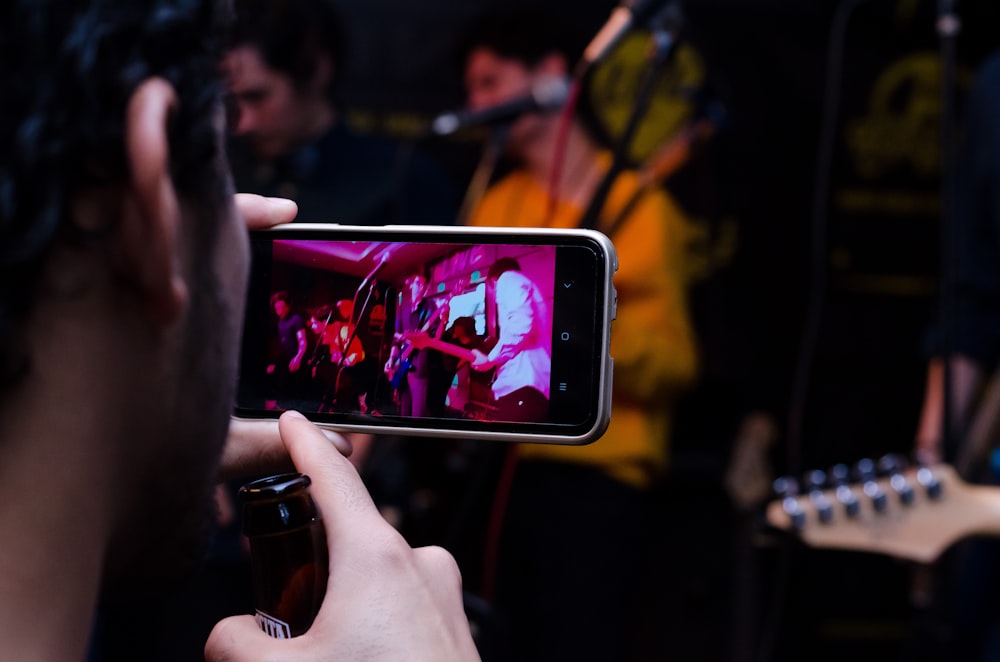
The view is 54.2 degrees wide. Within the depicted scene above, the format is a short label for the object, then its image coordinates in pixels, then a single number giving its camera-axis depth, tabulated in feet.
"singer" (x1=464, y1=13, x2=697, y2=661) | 4.91
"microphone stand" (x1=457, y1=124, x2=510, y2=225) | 5.41
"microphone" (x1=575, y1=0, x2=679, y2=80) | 3.97
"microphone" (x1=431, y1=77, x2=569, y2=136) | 4.73
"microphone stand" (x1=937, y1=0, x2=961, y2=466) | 3.93
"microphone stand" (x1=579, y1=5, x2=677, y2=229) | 4.06
